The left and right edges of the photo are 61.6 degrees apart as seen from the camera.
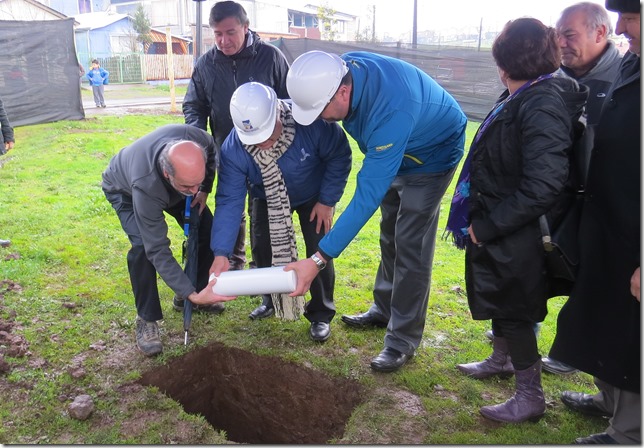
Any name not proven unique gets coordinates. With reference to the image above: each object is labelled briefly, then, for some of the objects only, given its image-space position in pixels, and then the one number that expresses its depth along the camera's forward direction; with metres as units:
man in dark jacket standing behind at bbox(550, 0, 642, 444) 2.23
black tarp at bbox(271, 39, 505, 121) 12.19
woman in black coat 2.39
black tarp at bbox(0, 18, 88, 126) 11.98
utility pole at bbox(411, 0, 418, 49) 21.50
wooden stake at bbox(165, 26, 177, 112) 14.71
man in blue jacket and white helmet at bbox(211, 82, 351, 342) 3.05
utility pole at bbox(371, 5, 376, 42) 42.09
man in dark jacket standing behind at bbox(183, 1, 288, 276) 4.21
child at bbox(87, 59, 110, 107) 16.72
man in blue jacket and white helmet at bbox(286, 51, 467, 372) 2.75
